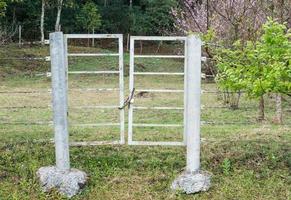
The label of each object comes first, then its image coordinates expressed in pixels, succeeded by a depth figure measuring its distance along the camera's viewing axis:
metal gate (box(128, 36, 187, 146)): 5.95
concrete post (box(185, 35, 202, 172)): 5.87
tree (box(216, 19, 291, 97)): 5.54
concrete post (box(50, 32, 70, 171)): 5.83
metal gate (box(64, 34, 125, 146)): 5.95
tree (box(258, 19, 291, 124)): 5.50
